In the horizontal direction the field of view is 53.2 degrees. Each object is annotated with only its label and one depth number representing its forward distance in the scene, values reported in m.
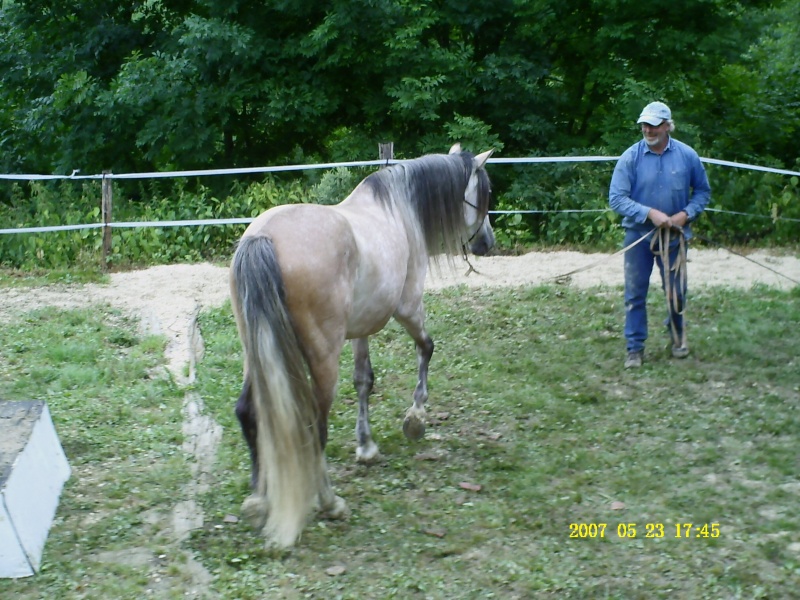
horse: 3.22
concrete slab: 3.12
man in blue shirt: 5.20
